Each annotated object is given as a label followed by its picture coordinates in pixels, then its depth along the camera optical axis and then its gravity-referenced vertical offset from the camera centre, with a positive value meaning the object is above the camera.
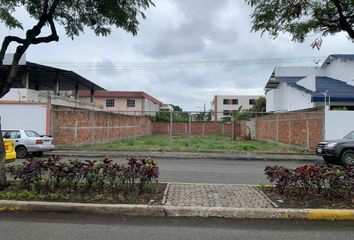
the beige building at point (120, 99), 62.91 +4.76
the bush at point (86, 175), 8.23 -0.89
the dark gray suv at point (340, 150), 17.69 -0.65
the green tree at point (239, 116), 38.38 +1.65
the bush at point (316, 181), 8.04 -0.90
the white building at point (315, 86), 27.92 +4.06
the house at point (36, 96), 23.94 +2.67
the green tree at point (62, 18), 8.90 +2.52
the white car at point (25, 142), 19.58 -0.61
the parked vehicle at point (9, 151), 12.39 -0.67
